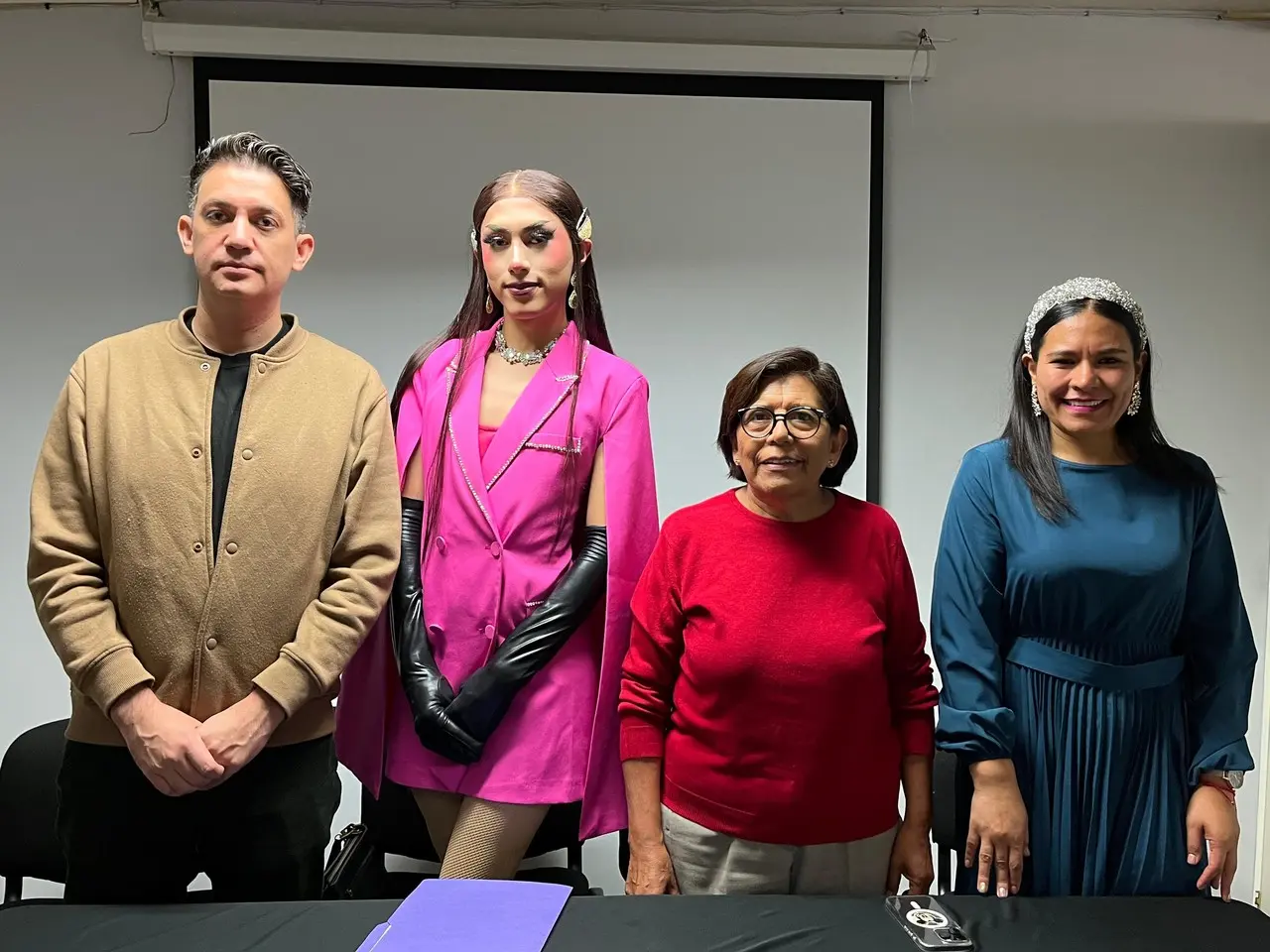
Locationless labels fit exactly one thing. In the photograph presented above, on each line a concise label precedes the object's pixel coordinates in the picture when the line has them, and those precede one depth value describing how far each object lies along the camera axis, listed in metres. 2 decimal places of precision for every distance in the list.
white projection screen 2.77
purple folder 1.23
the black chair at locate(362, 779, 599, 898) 2.01
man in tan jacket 1.47
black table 1.23
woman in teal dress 1.51
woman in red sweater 1.50
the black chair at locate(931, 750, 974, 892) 1.95
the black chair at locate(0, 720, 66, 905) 2.03
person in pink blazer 1.65
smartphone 1.23
